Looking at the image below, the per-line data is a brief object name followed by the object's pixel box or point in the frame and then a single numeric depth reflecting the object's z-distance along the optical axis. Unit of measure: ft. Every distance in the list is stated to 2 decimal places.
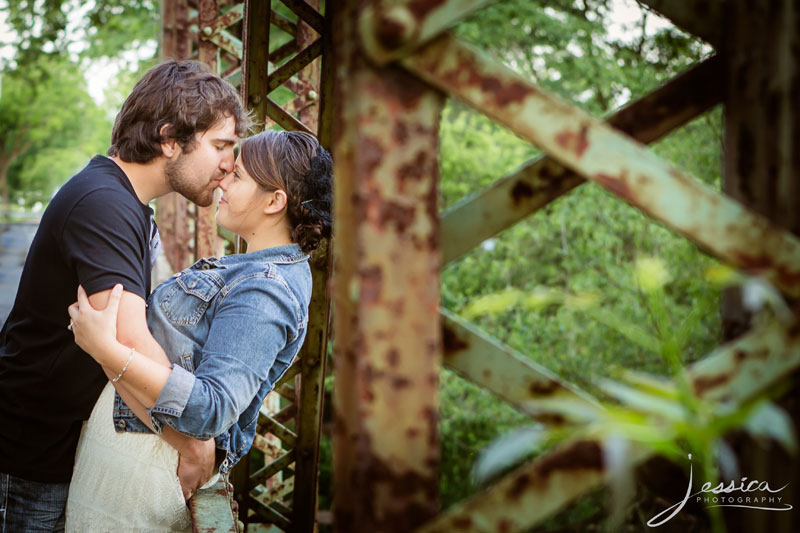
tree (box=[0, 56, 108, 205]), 100.94
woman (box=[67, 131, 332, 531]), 7.24
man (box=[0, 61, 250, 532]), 7.57
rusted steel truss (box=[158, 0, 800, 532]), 3.94
